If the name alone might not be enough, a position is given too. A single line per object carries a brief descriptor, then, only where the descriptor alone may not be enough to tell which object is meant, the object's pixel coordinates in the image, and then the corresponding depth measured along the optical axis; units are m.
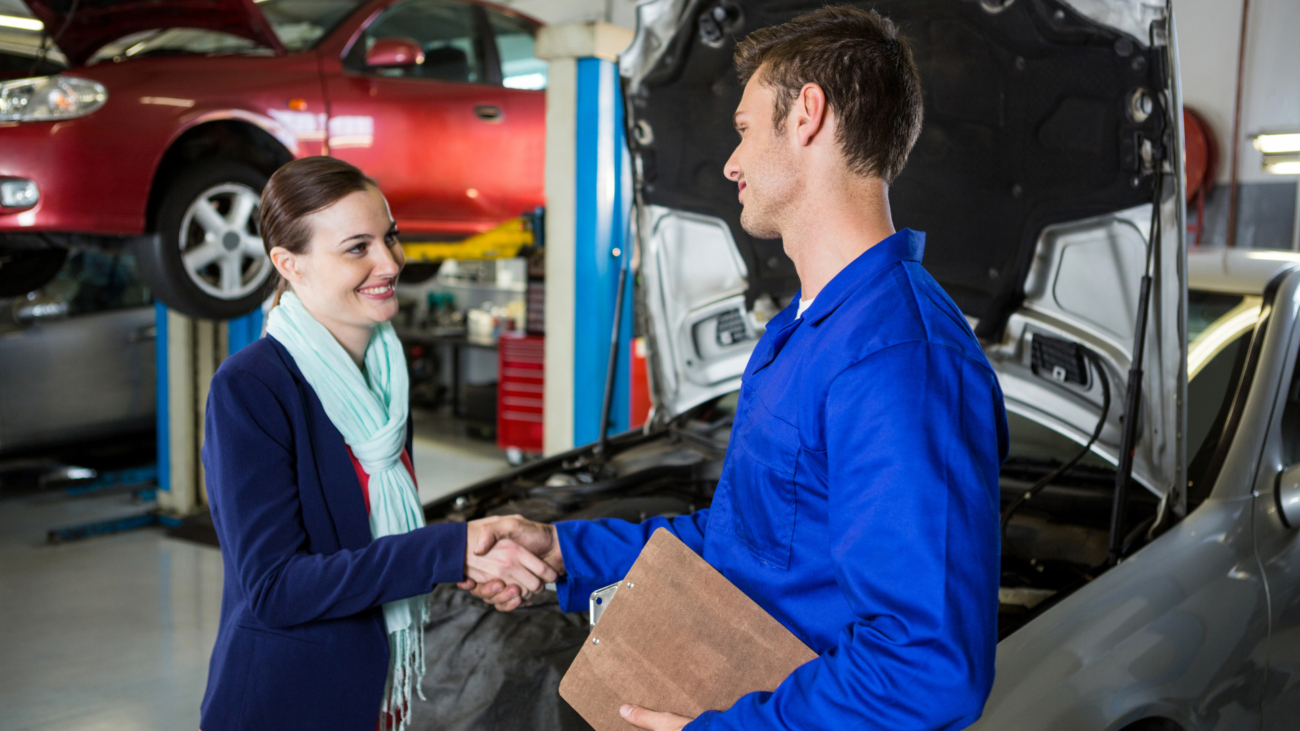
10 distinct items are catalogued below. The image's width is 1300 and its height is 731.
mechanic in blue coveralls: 0.84
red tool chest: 6.38
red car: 3.20
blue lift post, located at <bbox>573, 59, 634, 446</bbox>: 4.54
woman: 1.27
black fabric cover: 1.81
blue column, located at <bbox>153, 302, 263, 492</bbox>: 4.85
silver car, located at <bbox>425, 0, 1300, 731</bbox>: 1.64
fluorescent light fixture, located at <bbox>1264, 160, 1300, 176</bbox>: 4.14
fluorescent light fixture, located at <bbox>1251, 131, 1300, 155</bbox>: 4.00
